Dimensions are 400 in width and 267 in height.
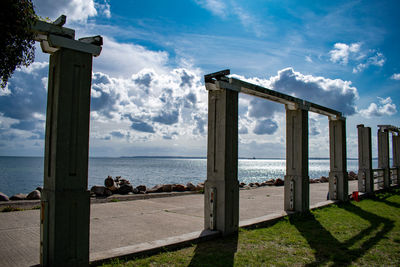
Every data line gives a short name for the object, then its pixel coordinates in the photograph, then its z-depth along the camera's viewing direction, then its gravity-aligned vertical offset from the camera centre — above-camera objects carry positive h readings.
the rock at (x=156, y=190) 14.62 -1.84
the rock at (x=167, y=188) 14.55 -1.74
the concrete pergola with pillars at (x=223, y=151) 6.25 +0.03
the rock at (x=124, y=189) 13.38 -1.68
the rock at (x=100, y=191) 11.79 -1.56
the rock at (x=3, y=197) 10.07 -1.60
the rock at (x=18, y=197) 10.57 -1.65
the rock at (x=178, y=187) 14.82 -1.73
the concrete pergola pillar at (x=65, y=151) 3.98 -0.01
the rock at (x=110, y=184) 13.22 -1.46
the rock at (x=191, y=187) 15.35 -1.77
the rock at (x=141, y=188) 14.38 -1.75
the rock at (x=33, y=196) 10.40 -1.58
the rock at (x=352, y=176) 29.00 -2.22
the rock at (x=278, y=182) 21.25 -2.03
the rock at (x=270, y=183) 22.24 -2.19
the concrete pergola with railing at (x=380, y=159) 13.95 -0.21
